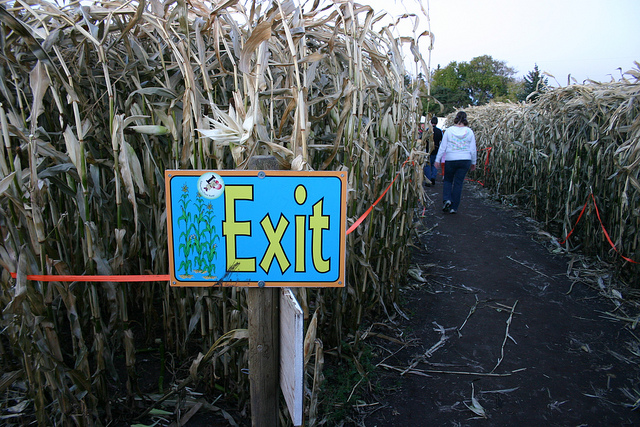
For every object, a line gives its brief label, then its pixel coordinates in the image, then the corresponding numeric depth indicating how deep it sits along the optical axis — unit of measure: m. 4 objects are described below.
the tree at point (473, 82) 50.58
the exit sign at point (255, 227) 1.33
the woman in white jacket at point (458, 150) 7.23
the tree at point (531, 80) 38.97
